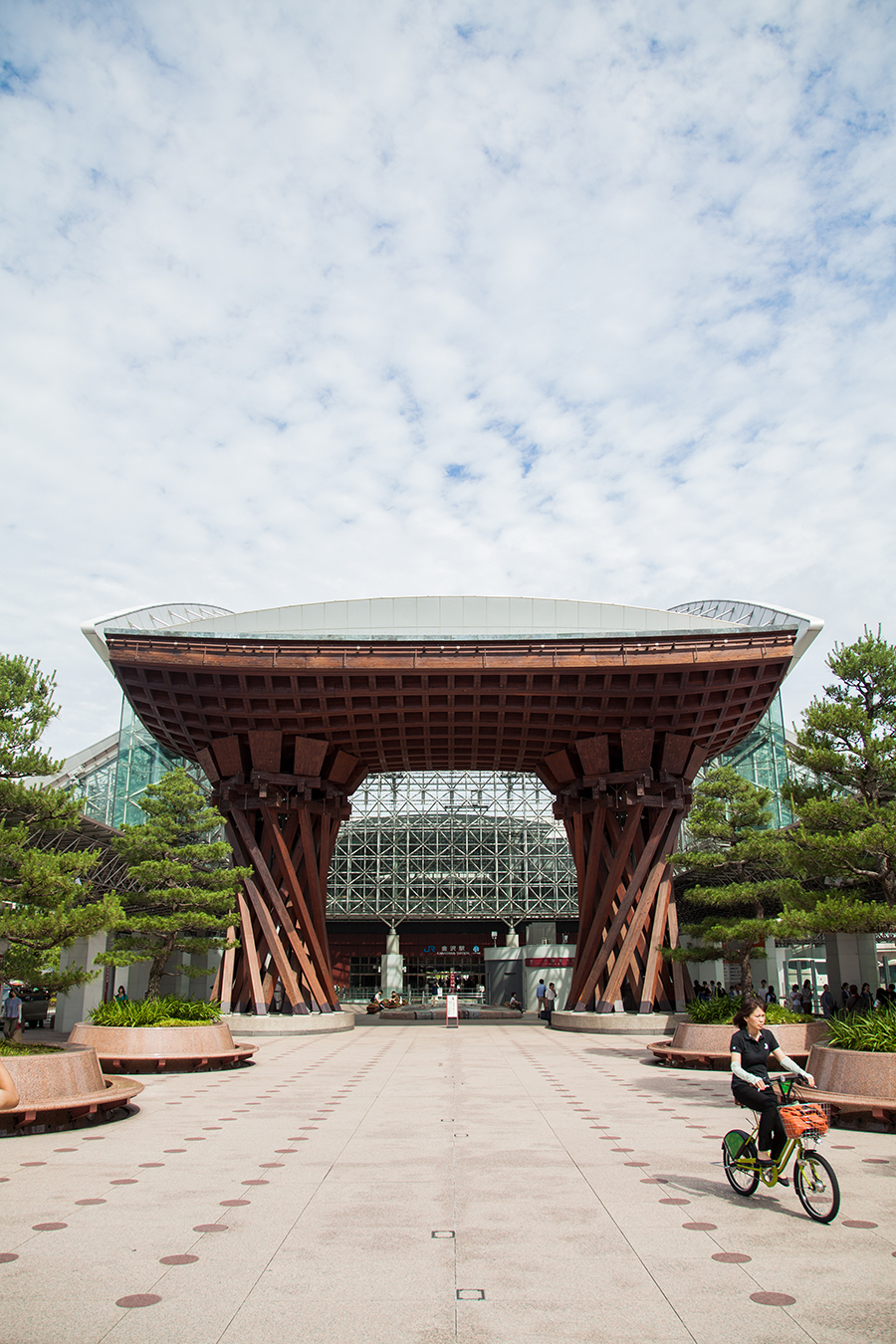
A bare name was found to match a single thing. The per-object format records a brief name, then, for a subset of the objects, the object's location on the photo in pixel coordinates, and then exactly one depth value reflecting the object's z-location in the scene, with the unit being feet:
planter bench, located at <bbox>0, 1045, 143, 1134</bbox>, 30.78
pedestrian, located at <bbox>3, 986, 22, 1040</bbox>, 59.84
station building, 156.56
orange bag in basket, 19.65
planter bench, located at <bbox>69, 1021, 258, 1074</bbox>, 50.26
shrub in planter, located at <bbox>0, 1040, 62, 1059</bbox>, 34.96
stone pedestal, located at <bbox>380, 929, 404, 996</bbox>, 179.42
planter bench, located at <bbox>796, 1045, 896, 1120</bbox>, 30.76
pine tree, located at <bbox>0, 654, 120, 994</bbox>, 37.70
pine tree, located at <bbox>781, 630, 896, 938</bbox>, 40.24
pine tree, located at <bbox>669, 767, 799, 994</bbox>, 58.65
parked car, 97.50
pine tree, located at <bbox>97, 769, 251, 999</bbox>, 63.93
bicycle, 19.38
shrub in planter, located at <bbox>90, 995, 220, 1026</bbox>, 52.95
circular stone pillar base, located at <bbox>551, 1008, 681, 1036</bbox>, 78.79
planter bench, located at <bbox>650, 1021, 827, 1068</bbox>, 47.21
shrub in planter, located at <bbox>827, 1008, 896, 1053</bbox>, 32.96
